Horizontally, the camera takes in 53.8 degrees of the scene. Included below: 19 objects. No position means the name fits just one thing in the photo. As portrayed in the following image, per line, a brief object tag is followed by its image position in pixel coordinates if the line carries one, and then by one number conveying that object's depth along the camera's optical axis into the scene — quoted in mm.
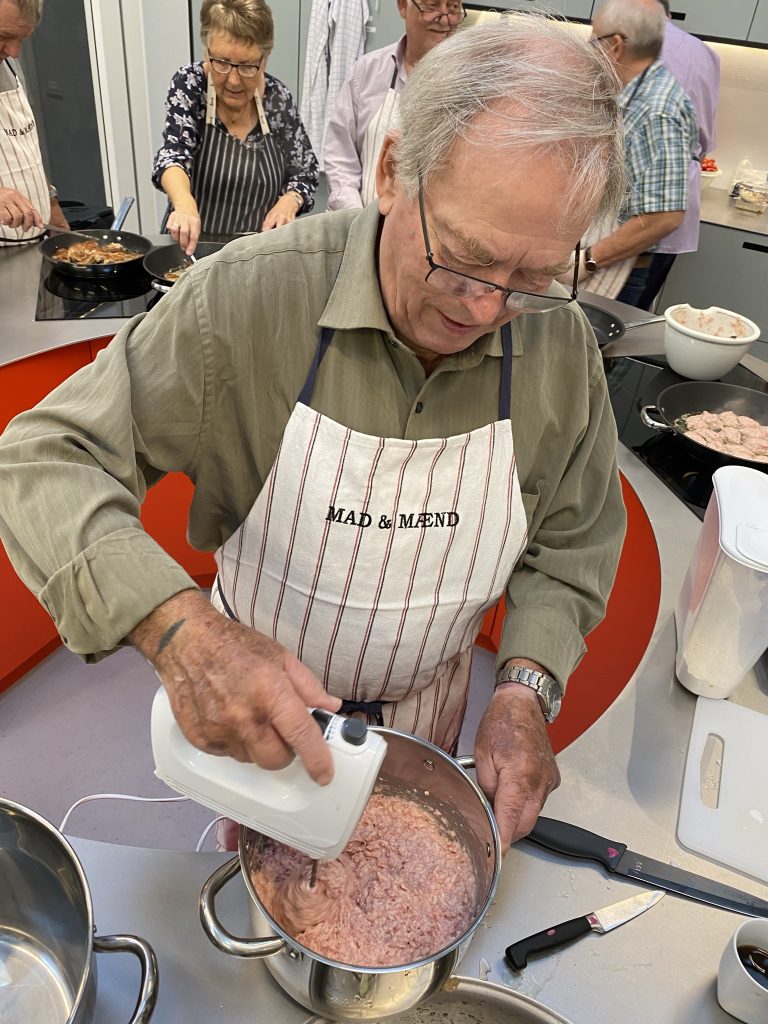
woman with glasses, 2475
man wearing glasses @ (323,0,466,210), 2742
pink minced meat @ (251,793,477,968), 747
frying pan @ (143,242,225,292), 2266
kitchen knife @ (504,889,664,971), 797
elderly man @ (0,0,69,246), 2137
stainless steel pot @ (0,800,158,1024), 709
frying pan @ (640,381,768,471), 1845
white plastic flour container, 1052
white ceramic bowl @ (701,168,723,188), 4625
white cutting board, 949
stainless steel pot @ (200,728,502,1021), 661
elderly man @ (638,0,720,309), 3064
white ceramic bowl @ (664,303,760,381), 1940
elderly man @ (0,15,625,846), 755
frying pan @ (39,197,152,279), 2245
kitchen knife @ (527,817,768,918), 891
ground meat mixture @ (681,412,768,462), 1659
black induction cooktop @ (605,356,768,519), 1684
